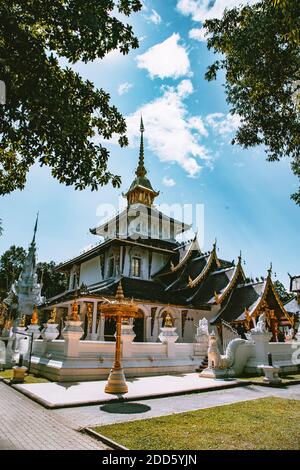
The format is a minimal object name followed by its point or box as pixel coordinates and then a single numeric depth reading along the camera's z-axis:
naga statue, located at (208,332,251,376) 13.51
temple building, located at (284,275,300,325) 36.06
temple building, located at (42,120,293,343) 20.83
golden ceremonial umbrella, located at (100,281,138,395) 9.24
